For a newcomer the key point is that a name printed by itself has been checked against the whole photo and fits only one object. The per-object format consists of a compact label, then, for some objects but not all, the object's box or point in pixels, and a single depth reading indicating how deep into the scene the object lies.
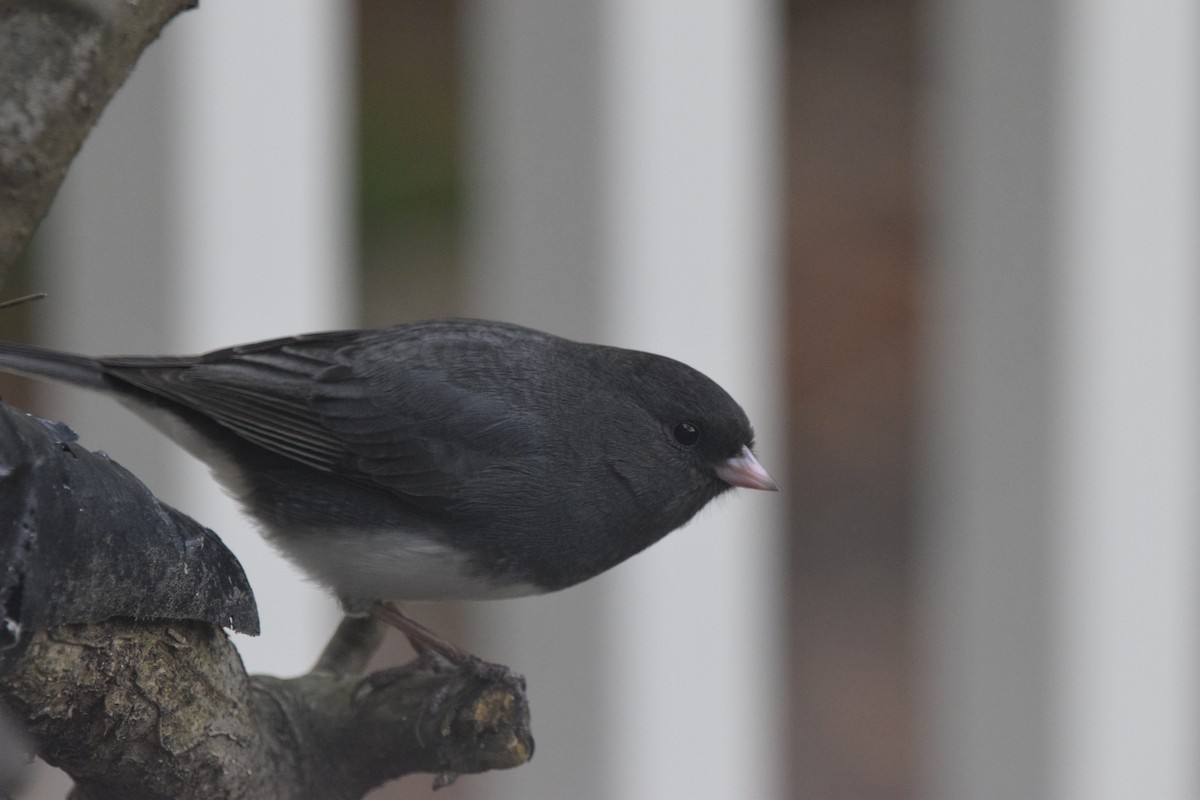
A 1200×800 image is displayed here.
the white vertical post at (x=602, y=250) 3.72
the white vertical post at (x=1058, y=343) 3.76
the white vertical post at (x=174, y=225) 3.70
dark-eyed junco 3.53
